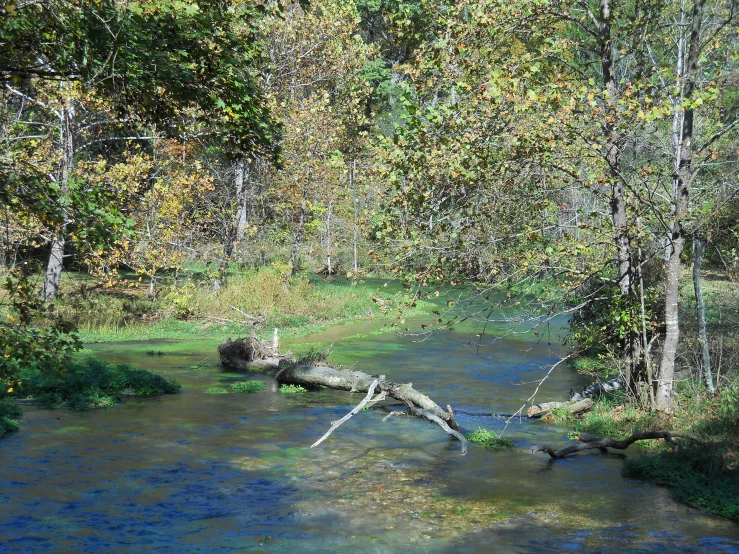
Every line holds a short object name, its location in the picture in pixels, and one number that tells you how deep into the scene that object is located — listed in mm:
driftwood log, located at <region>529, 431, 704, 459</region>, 12750
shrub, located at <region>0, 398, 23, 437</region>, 14526
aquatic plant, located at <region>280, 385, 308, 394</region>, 19109
